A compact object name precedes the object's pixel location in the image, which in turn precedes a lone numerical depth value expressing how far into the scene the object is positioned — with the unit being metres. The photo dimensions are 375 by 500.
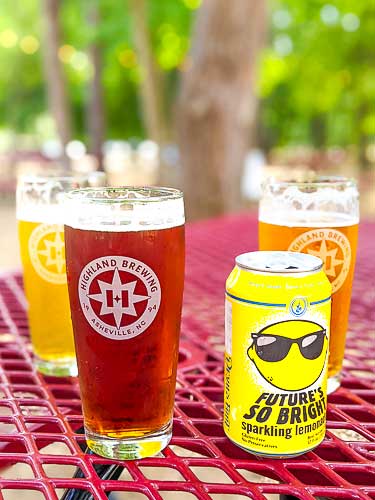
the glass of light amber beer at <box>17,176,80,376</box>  1.15
